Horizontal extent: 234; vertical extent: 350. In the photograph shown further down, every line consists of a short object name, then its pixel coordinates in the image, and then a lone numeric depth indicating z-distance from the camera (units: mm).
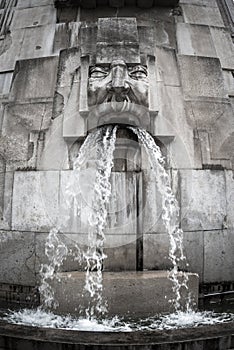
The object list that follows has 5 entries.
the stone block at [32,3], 9430
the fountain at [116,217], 5551
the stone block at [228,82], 7941
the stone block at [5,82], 8023
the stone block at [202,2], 9406
